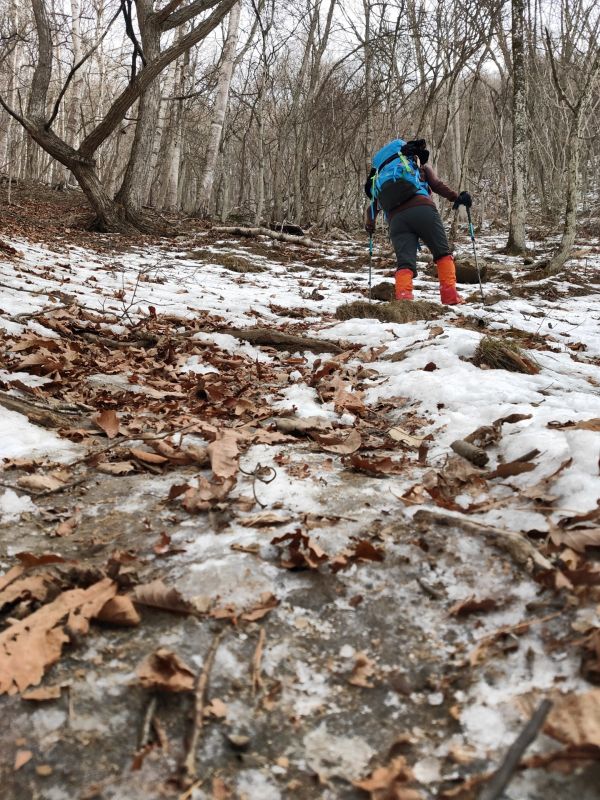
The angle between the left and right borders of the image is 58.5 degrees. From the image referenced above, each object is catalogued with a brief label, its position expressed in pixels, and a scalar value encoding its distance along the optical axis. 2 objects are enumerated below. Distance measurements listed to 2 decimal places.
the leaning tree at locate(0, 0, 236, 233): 9.76
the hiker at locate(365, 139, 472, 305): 6.20
